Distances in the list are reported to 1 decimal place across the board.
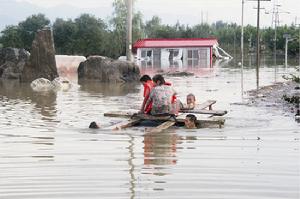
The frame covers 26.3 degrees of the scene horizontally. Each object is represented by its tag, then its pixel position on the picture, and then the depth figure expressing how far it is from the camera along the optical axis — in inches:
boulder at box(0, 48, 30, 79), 1361.2
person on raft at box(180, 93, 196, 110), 584.0
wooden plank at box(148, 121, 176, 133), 473.4
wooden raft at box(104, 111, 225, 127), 502.6
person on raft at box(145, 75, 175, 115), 510.6
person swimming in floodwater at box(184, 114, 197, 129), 496.1
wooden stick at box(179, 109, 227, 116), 562.3
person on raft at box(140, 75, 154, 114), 525.0
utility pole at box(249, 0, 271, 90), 1350.8
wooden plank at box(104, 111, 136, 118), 550.6
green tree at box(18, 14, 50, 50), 2817.4
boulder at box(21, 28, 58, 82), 1201.4
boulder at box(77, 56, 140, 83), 1258.7
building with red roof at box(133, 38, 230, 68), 2620.6
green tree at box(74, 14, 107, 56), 2765.7
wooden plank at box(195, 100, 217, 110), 606.4
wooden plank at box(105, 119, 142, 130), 485.6
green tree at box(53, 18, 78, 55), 2787.9
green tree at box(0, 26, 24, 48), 2746.1
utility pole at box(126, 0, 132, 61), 1336.1
